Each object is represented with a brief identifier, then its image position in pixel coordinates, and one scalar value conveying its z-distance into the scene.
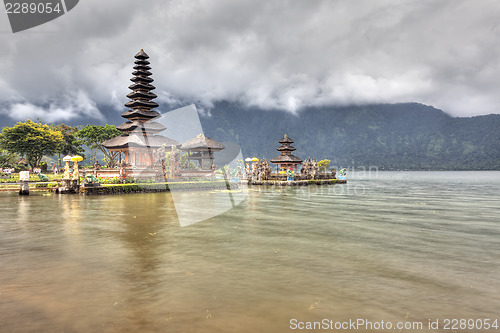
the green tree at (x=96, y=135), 75.75
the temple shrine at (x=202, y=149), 59.94
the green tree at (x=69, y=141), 76.94
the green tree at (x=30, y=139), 62.00
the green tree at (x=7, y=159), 68.19
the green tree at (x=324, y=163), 103.68
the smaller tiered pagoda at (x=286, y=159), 70.38
